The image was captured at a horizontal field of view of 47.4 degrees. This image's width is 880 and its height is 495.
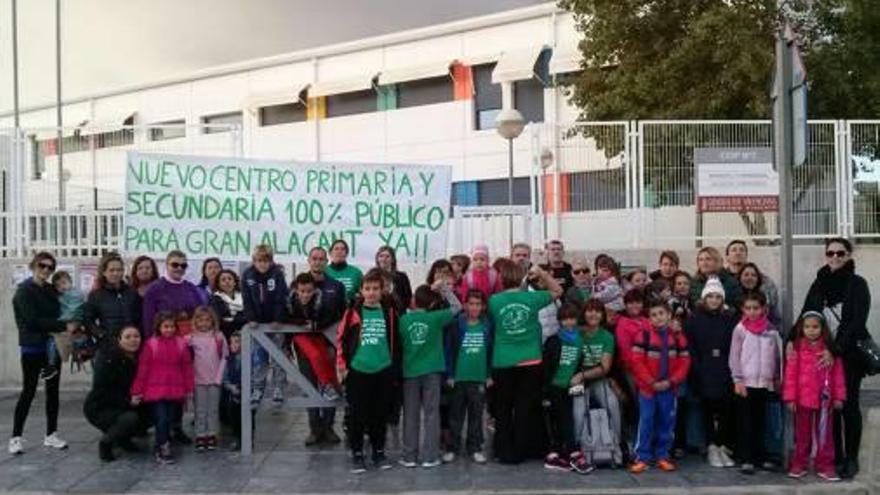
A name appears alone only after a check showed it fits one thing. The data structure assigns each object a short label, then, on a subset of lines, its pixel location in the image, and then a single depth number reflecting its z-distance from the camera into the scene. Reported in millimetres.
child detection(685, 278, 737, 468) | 8422
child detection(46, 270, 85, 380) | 8953
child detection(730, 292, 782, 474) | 8234
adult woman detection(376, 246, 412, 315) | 9734
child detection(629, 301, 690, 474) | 8383
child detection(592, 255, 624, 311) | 9312
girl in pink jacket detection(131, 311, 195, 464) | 8707
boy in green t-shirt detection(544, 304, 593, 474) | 8516
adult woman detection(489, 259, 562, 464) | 8469
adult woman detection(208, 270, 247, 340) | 9664
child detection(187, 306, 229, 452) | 8984
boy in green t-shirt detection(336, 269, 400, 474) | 8352
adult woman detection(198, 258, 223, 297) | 10125
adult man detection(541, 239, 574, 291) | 10359
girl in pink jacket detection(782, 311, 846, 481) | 8047
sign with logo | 13430
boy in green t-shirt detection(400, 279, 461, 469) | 8500
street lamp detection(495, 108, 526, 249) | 16172
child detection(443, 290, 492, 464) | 8562
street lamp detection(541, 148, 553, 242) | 13820
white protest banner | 9758
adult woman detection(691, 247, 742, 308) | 9084
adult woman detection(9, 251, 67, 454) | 8844
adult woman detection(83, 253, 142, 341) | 9062
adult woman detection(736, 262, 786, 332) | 8875
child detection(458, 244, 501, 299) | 9242
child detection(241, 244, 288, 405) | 8969
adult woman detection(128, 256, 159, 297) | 9391
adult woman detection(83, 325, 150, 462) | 8766
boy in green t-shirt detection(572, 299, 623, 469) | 8469
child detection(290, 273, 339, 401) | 8883
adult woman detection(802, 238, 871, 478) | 8117
